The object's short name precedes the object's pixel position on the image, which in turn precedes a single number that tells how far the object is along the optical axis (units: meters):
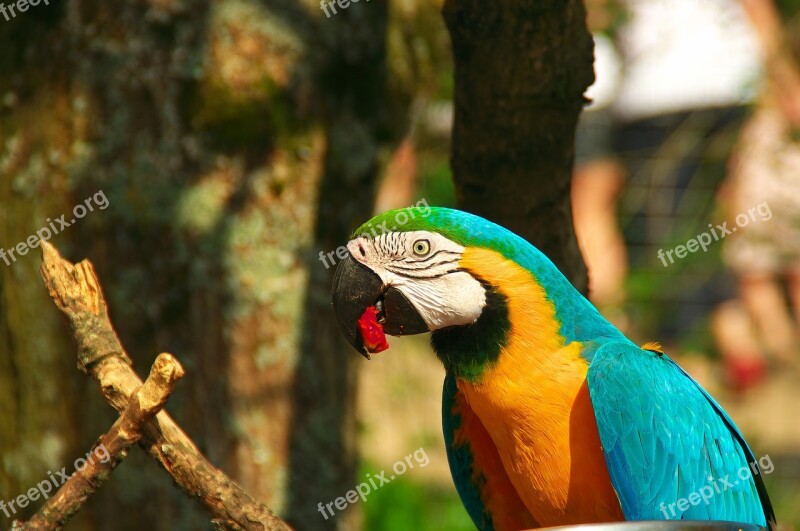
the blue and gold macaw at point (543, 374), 4.20
